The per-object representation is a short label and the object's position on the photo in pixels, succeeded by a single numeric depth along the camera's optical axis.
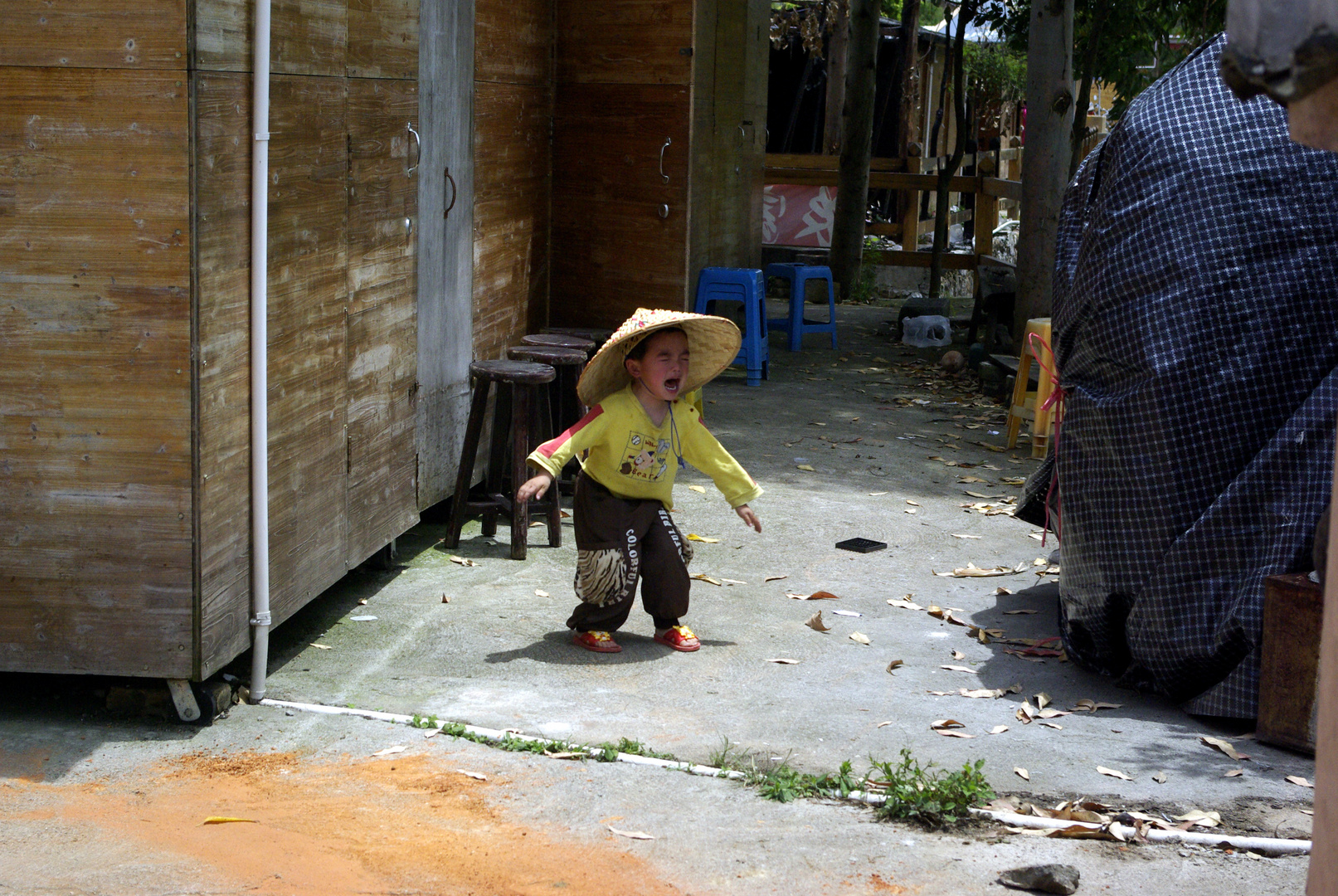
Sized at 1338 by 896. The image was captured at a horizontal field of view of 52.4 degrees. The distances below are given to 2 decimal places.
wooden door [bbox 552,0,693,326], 9.02
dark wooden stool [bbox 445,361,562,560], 6.90
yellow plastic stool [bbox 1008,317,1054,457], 9.53
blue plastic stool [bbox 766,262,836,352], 14.28
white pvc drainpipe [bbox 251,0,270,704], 4.48
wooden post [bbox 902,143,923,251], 18.89
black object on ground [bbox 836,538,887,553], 7.27
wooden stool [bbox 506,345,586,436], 7.50
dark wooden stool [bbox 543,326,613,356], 8.40
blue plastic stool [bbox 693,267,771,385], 12.19
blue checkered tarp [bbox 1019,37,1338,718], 4.91
